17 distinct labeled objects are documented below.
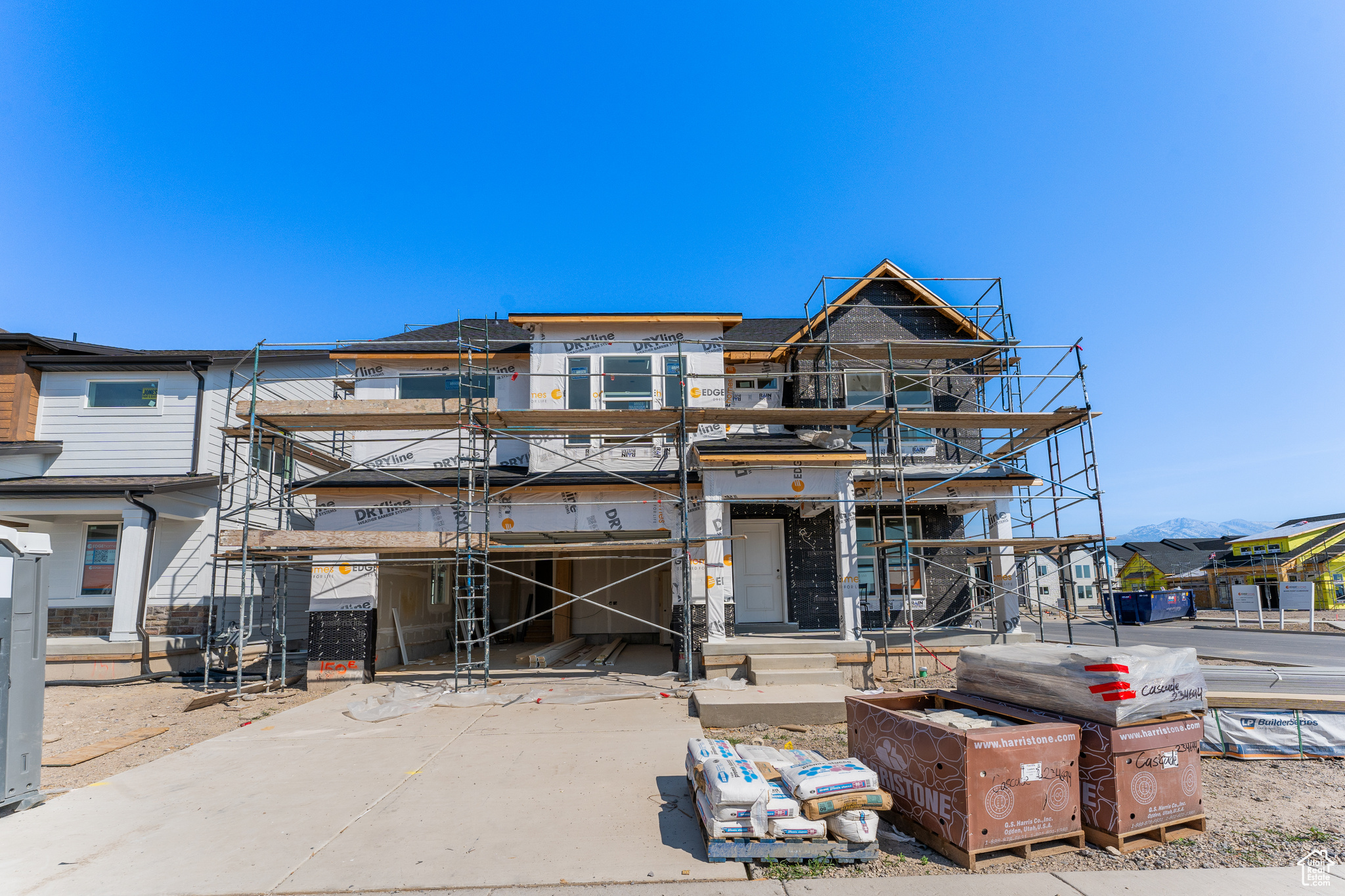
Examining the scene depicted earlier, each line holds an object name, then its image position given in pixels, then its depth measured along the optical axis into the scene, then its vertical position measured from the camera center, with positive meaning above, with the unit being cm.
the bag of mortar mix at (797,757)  497 -150
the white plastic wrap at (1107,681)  450 -91
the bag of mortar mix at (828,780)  445 -148
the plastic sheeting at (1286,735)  656 -181
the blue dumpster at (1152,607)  3083 -266
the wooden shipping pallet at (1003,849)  430 -193
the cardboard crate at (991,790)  429 -154
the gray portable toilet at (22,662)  526 -73
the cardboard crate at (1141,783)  448 -156
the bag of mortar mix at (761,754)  511 -153
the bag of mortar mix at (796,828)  437 -173
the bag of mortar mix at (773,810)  440 -163
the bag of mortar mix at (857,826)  436 -173
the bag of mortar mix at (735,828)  438 -174
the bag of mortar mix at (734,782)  441 -148
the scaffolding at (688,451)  1062 +200
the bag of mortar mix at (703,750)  518 -149
